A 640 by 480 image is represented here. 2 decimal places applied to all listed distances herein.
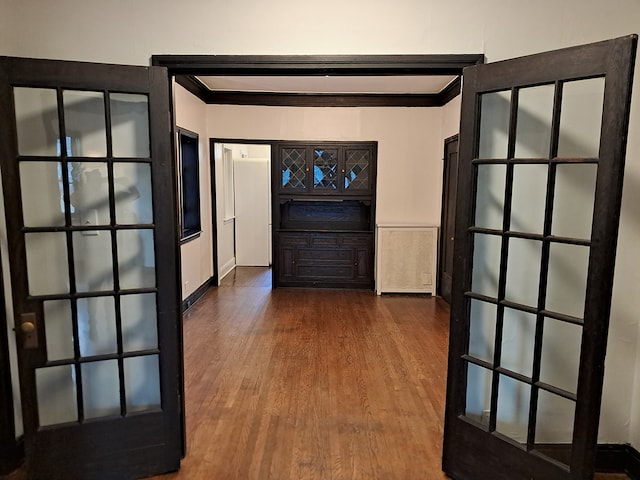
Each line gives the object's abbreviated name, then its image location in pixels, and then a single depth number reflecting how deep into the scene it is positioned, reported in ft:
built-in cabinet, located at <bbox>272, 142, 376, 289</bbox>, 20.04
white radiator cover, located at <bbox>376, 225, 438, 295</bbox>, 19.47
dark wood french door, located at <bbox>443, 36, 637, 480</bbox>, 5.50
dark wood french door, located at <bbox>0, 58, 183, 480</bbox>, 6.43
